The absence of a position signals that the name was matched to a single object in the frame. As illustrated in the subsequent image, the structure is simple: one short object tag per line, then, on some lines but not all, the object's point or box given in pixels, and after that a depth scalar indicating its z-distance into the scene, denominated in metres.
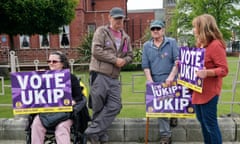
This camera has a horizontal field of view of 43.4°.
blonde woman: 3.32
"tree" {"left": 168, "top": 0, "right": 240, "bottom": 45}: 37.06
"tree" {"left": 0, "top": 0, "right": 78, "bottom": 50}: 16.41
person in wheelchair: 3.64
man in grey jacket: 3.93
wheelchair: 3.76
